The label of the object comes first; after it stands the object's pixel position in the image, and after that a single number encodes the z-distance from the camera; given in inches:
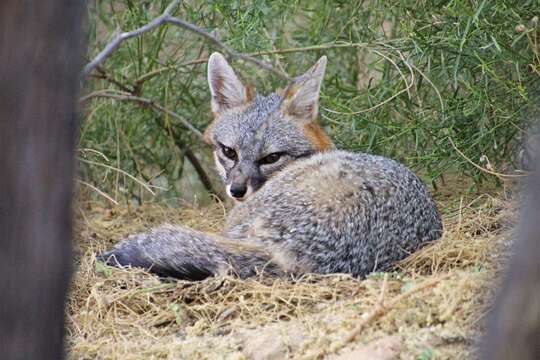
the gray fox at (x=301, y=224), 359.9
